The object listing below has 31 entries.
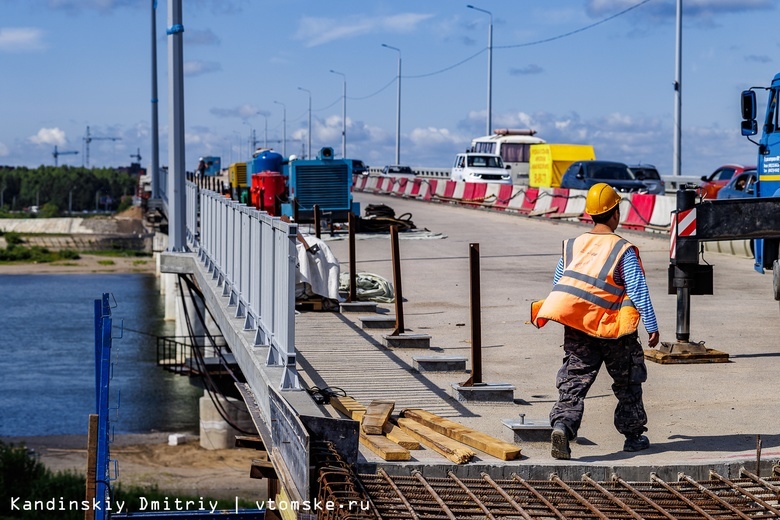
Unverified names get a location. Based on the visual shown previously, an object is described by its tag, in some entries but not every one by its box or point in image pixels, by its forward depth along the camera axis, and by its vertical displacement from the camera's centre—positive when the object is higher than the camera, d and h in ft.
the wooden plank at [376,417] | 27.94 -5.34
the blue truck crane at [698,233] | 40.04 -1.54
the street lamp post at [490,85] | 197.56 +16.39
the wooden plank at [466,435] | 26.18 -5.58
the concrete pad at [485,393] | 32.68 -5.52
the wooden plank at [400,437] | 26.94 -5.62
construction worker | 26.21 -2.81
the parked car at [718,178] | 113.60 +0.94
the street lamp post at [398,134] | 263.90 +11.26
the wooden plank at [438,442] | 25.82 -5.65
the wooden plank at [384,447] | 25.82 -5.63
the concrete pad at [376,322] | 46.42 -5.18
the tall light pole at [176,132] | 56.80 +2.57
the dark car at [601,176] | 125.08 +1.16
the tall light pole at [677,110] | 119.34 +7.50
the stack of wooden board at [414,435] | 26.09 -5.61
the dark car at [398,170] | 261.98 +3.50
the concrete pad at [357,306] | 51.21 -5.02
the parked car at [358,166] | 256.93 +4.23
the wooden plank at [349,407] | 29.44 -5.46
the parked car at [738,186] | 86.36 +0.11
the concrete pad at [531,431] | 27.89 -5.57
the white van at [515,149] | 191.52 +5.93
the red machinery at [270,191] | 91.25 -0.39
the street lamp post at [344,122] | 318.98 +17.02
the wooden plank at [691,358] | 39.83 -5.54
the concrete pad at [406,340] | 41.88 -5.28
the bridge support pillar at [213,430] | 112.78 -22.73
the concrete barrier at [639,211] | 102.63 -2.05
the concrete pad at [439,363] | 37.50 -5.44
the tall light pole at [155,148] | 123.95 +4.19
